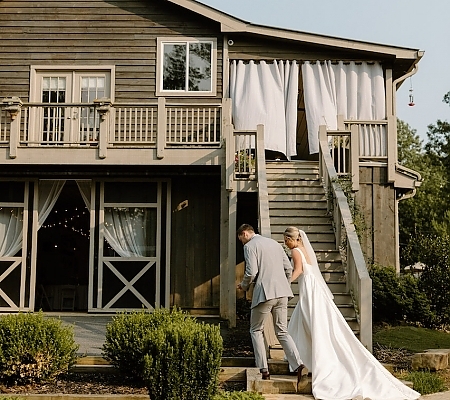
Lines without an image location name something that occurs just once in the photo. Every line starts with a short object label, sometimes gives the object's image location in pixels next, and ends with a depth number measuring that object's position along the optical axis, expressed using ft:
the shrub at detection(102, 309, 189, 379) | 28.50
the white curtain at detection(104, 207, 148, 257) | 51.75
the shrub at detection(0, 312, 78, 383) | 28.07
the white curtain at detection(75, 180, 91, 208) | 52.03
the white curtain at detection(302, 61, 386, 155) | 52.44
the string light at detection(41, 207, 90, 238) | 62.95
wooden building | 48.70
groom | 29.01
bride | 27.14
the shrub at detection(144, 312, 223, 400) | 25.20
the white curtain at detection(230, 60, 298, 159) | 52.03
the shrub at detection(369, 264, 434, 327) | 45.01
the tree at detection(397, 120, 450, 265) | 126.62
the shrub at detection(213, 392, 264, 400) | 23.12
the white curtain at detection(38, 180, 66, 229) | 52.21
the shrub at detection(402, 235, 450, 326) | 46.73
